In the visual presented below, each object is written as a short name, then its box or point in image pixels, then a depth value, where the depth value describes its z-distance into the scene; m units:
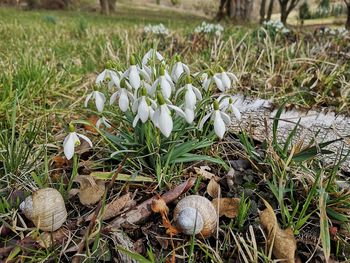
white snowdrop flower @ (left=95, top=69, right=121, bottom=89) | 0.22
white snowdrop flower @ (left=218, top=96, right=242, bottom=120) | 0.23
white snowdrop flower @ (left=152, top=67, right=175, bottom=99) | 0.21
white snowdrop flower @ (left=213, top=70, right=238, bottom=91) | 0.23
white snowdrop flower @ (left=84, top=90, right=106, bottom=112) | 0.22
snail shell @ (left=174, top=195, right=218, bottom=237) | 0.19
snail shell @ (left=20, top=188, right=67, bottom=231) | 0.19
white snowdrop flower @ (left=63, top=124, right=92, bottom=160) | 0.20
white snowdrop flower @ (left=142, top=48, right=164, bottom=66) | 0.24
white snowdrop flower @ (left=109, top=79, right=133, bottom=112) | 0.22
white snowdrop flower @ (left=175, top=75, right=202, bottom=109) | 0.21
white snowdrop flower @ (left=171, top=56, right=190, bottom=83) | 0.23
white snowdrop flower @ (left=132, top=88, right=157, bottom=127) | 0.20
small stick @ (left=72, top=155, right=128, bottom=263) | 0.19
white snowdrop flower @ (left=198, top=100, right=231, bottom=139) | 0.21
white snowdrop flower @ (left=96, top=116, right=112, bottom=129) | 0.24
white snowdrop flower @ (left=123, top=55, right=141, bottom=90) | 0.21
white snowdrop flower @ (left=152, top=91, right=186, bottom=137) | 0.19
